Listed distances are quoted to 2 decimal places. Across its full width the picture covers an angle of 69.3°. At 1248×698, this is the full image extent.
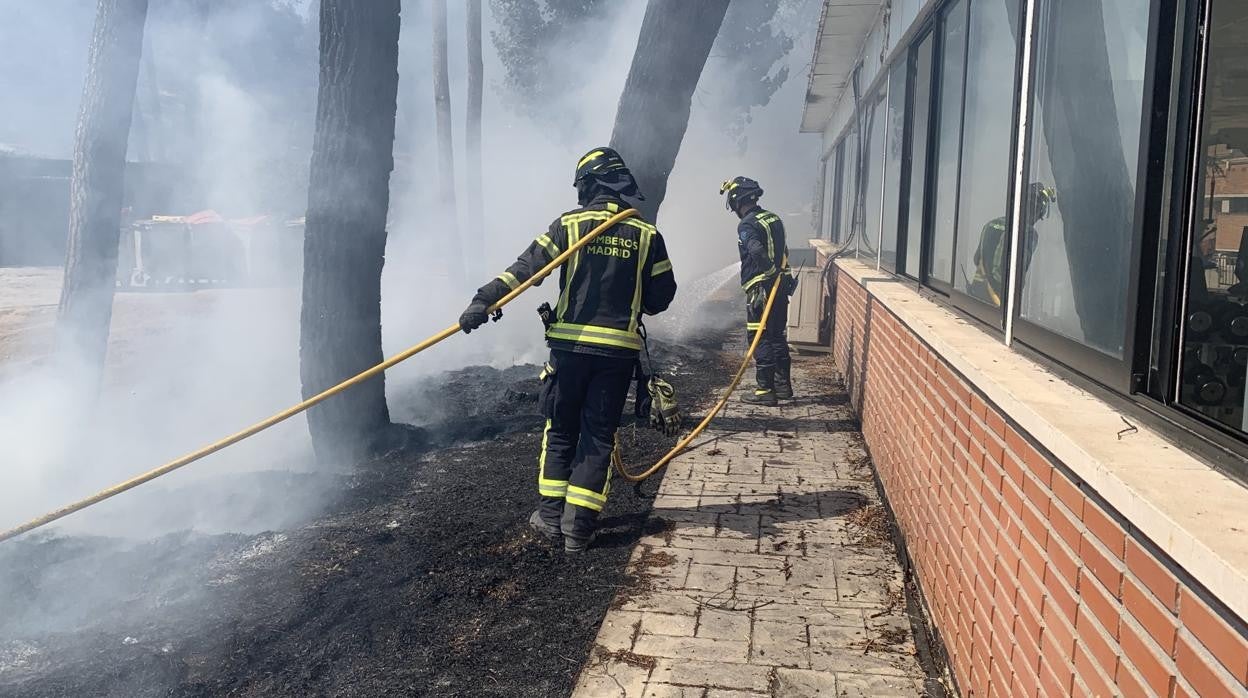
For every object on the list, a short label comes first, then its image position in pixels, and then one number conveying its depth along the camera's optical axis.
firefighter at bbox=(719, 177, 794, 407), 7.89
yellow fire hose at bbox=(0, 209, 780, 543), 3.71
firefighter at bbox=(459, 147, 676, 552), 4.73
